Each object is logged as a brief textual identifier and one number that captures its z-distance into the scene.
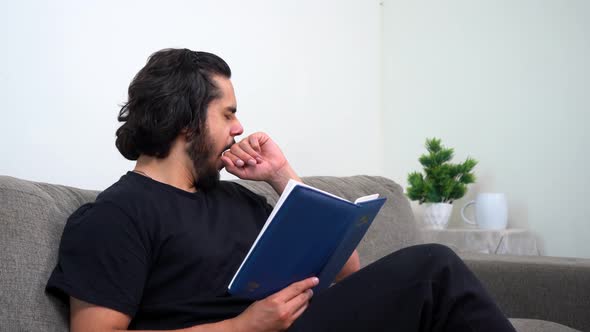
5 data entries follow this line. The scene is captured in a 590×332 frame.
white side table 2.55
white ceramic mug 2.64
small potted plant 2.72
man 1.05
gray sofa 1.07
